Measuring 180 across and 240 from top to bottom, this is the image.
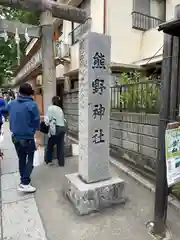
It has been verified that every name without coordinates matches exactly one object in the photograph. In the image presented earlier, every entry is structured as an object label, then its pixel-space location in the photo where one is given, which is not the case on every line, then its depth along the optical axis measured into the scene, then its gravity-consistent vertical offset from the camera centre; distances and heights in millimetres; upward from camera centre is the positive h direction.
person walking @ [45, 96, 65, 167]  5109 -613
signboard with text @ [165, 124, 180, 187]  2372 -583
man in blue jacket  3697 -391
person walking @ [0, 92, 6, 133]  5051 +23
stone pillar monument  3256 -454
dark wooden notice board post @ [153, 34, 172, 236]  2512 -606
